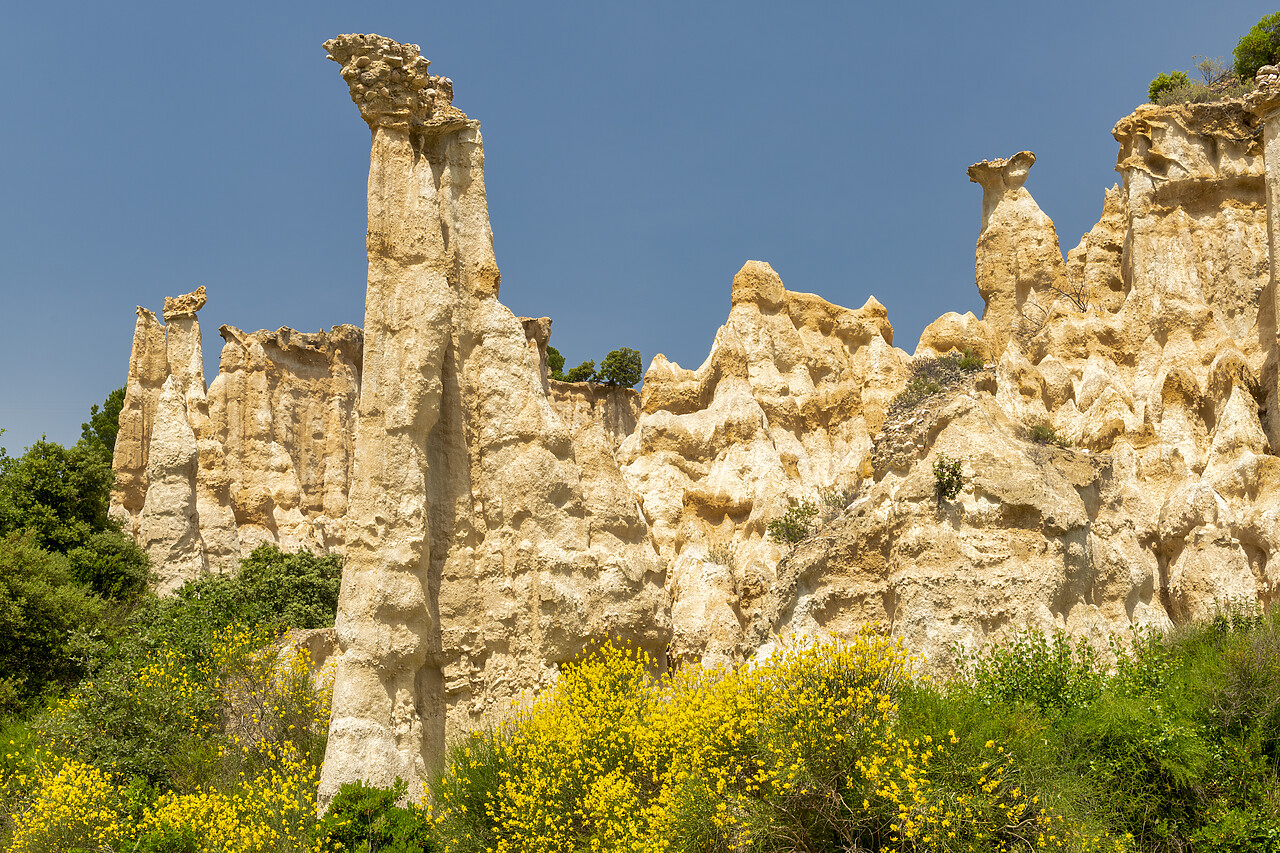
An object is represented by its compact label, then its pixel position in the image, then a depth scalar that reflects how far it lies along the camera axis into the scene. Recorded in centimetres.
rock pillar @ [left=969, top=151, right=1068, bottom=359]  3491
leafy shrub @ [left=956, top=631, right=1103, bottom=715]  1650
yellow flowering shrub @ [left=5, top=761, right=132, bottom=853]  1831
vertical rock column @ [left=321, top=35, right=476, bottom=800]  1789
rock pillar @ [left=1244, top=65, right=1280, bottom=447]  2669
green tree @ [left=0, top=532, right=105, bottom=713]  2484
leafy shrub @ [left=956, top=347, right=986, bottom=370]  3247
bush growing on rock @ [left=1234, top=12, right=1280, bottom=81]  3397
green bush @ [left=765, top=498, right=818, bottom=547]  2719
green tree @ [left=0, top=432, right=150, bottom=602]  2961
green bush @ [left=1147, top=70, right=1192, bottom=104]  3488
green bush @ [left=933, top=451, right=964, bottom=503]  1914
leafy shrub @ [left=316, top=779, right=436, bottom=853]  1552
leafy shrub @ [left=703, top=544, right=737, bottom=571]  2791
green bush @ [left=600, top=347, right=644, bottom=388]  5391
